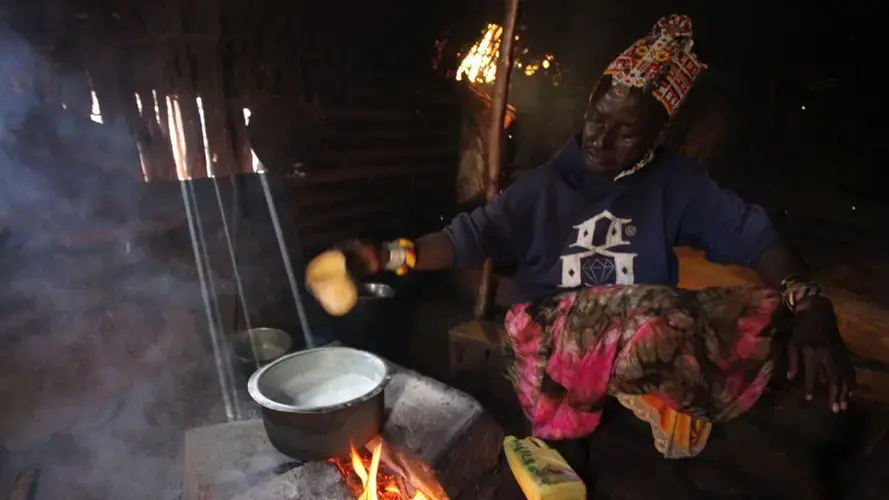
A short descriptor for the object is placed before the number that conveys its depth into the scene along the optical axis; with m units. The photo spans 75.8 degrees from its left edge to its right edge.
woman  1.98
